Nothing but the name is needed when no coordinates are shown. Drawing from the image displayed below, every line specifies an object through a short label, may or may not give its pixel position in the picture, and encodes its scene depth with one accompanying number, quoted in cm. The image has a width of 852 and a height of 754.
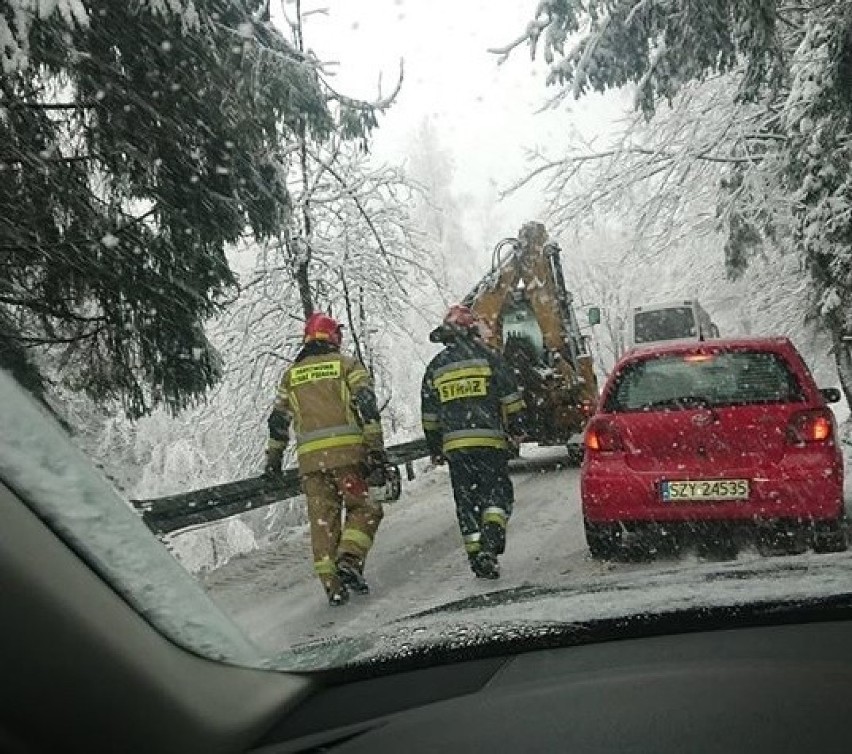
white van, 2034
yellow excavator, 1461
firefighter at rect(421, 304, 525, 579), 669
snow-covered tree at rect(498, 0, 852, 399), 881
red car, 611
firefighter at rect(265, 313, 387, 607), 653
